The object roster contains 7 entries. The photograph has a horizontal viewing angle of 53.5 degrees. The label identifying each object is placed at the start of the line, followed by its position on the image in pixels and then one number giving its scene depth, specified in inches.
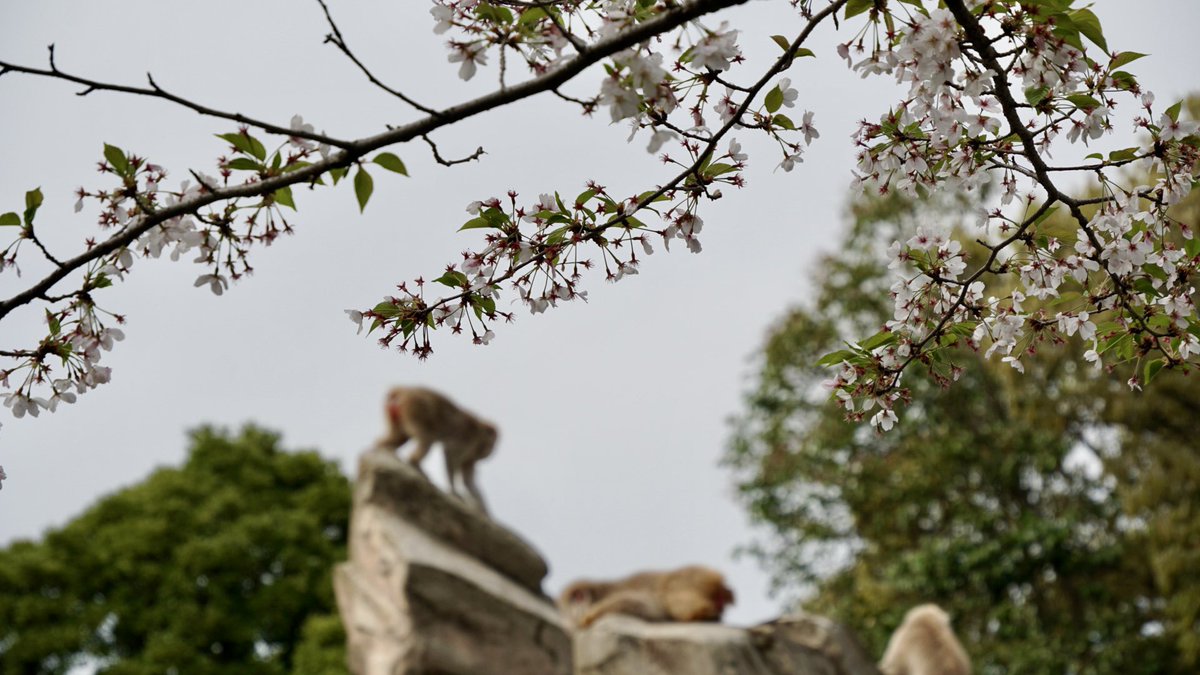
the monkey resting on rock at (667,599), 543.5
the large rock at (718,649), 494.0
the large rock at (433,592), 484.4
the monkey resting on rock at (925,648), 559.8
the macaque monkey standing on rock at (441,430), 601.0
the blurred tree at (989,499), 720.3
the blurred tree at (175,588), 978.7
